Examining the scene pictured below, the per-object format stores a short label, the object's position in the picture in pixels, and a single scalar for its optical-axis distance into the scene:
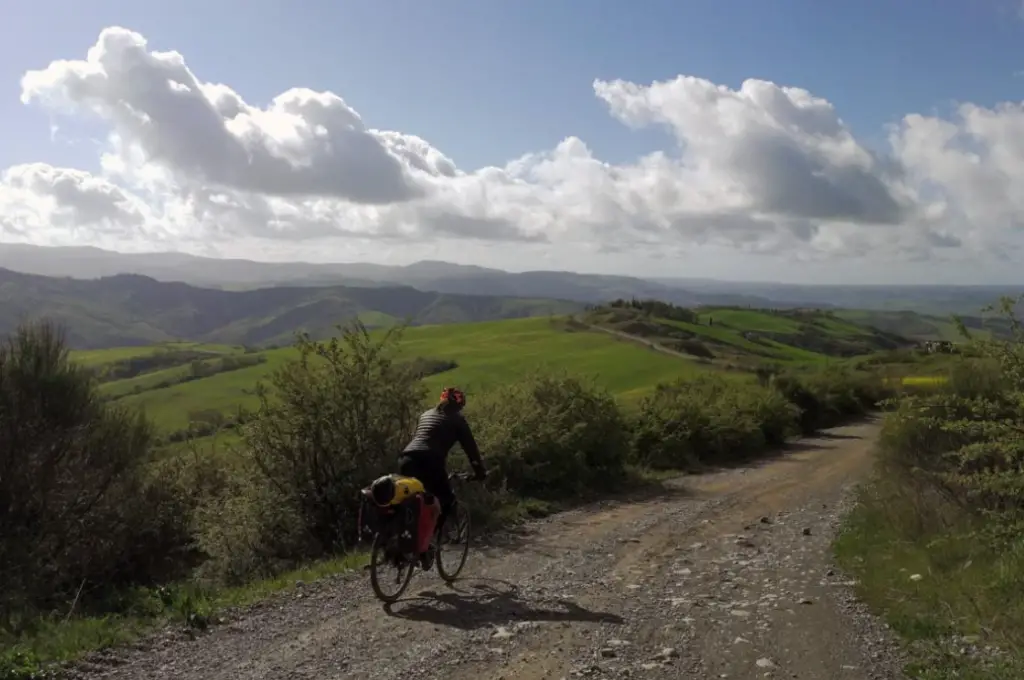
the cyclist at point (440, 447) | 8.96
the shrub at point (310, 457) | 11.45
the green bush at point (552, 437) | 15.06
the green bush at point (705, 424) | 22.44
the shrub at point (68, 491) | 10.34
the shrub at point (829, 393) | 38.09
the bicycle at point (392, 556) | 8.16
